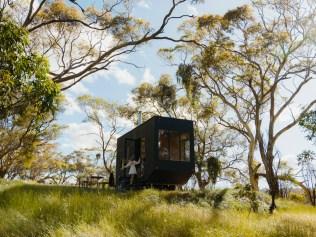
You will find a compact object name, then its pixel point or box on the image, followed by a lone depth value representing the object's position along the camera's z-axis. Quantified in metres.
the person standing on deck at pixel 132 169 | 15.20
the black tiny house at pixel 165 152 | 14.88
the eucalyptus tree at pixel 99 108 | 28.19
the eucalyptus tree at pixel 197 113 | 24.28
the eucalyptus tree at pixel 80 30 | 14.52
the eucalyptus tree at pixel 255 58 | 17.92
